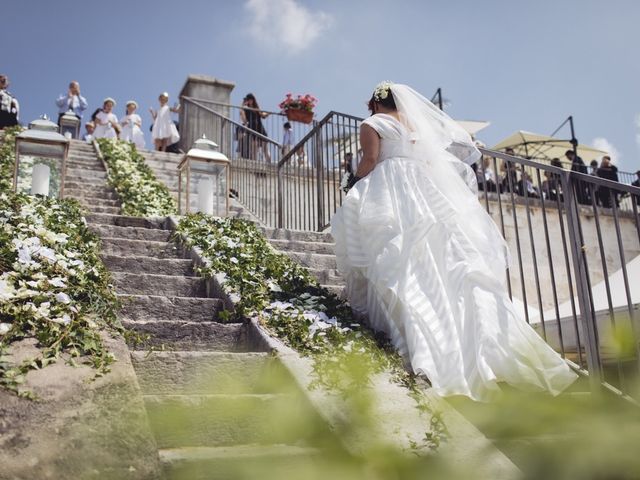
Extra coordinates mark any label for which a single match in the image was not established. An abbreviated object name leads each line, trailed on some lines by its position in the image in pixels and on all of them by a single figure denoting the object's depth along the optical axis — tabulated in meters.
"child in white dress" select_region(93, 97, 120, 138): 14.83
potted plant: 14.95
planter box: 15.00
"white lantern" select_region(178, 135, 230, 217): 7.67
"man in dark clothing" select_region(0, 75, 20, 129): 12.62
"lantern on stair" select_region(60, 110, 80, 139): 13.28
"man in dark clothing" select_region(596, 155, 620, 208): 15.30
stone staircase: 2.37
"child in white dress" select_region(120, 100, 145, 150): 14.74
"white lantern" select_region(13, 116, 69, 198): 7.18
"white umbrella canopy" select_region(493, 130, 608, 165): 16.16
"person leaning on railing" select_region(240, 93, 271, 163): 14.86
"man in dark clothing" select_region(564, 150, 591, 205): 14.19
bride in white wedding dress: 3.36
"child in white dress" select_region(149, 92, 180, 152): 14.69
